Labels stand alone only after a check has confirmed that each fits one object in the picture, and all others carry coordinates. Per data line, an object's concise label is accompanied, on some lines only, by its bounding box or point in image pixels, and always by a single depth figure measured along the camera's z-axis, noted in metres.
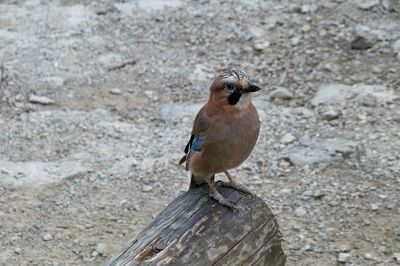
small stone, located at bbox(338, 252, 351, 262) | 10.55
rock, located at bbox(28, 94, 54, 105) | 14.26
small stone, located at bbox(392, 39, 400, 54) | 14.63
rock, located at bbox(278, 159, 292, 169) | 12.41
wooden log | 7.50
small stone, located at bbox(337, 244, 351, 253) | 10.68
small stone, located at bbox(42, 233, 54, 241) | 11.23
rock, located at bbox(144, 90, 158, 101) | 14.45
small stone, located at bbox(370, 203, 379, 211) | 11.29
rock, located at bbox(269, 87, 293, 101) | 14.03
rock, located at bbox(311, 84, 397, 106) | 13.50
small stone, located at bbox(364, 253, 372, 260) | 10.48
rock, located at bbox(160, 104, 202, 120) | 13.80
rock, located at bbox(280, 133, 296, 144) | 12.92
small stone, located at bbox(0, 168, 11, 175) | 12.48
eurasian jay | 8.27
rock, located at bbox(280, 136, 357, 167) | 12.36
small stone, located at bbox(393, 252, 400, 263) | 10.37
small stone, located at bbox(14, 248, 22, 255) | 10.96
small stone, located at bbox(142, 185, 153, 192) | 12.18
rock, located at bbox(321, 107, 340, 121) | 13.27
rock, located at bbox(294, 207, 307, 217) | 11.44
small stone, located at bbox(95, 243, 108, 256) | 10.96
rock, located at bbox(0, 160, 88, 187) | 12.28
